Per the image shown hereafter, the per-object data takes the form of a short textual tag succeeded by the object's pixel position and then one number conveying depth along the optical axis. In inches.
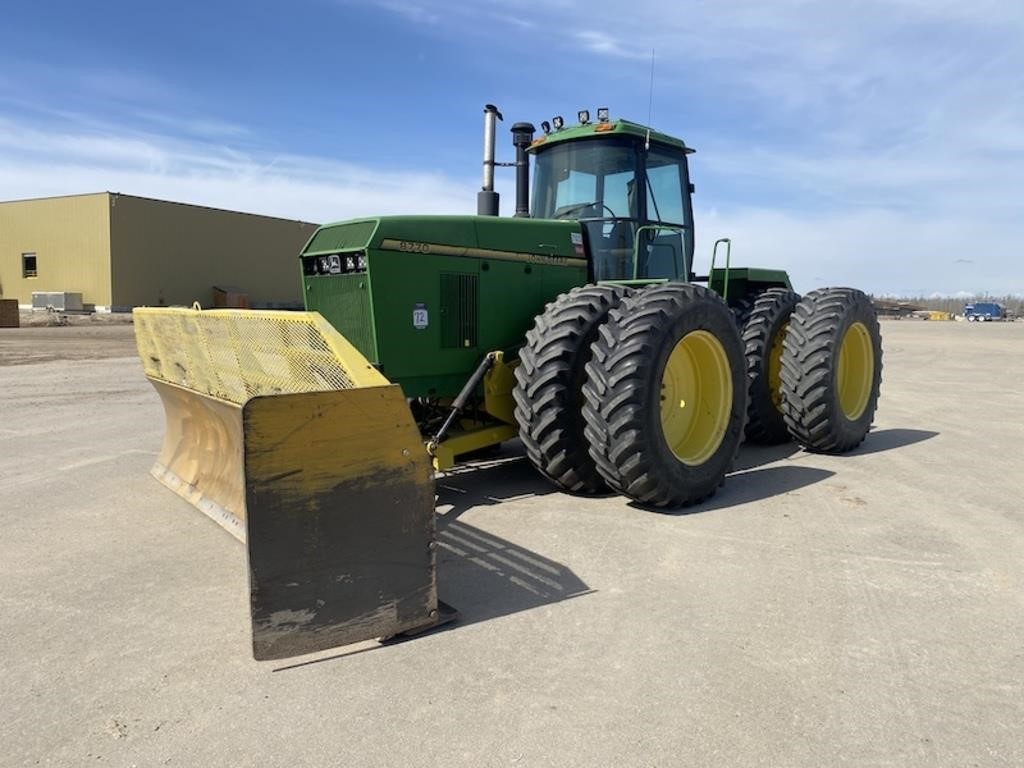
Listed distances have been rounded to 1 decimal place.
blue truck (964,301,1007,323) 3280.0
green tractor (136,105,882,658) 121.9
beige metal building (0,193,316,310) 1373.0
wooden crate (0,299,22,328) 1091.9
